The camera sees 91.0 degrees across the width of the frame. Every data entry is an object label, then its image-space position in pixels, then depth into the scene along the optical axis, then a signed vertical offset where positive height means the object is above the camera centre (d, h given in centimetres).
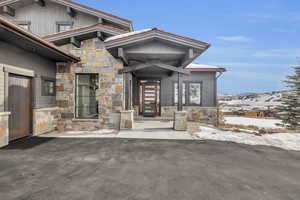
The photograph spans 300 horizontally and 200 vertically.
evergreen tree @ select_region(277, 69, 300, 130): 848 -39
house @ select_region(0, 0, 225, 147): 504 +150
